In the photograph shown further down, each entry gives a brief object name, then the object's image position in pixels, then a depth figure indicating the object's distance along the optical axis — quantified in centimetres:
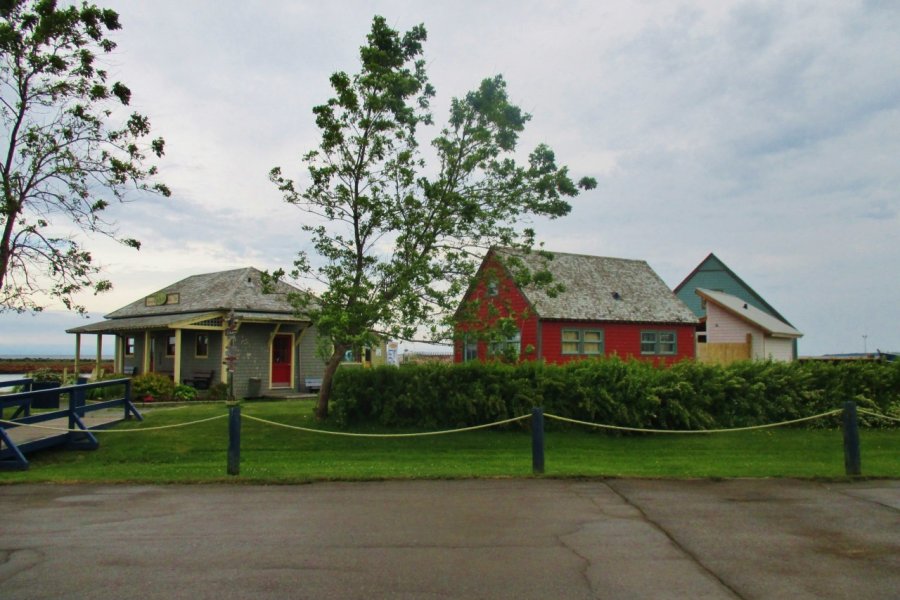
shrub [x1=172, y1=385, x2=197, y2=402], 2512
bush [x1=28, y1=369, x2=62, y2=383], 2840
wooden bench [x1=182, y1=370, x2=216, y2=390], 2733
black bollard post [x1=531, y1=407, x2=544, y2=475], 1063
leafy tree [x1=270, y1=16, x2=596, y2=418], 1547
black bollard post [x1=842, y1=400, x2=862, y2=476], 1065
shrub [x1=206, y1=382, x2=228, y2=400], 2597
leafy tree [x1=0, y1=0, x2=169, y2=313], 1477
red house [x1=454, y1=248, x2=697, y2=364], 3011
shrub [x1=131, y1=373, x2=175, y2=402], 2458
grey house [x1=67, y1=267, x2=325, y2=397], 2719
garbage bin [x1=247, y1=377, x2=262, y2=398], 2679
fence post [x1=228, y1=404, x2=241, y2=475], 1059
